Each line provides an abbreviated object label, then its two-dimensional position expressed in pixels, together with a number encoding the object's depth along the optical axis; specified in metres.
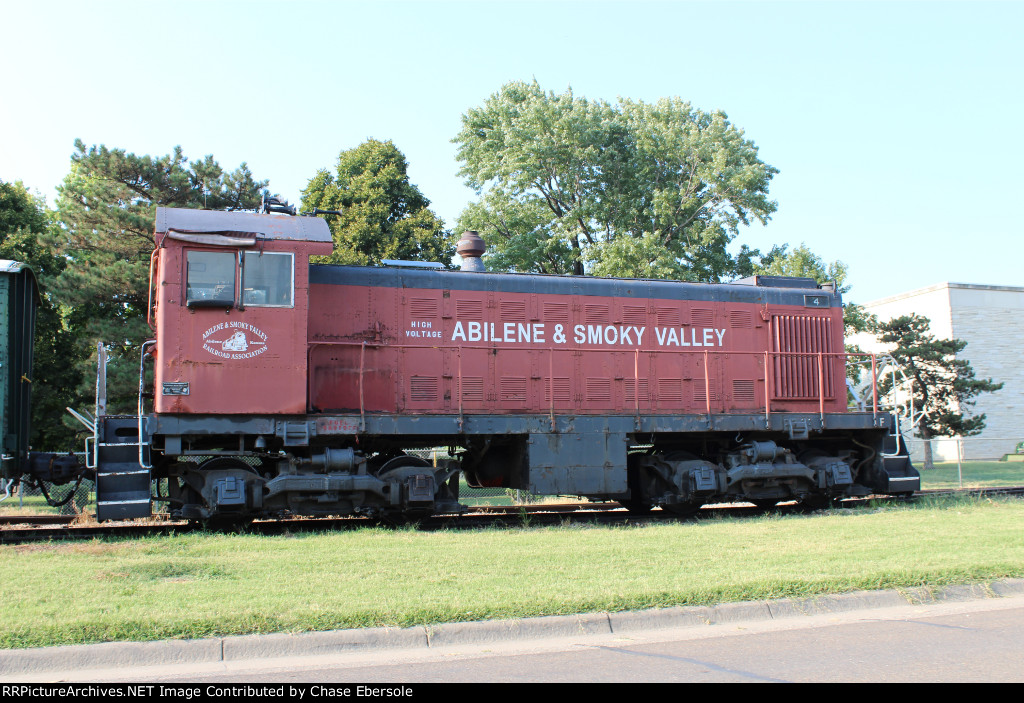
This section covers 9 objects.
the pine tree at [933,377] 29.31
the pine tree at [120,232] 20.84
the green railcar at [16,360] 10.72
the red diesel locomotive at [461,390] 10.23
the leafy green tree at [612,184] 30.92
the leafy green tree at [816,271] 26.28
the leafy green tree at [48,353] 22.05
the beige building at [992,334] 43.56
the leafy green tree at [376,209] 27.78
